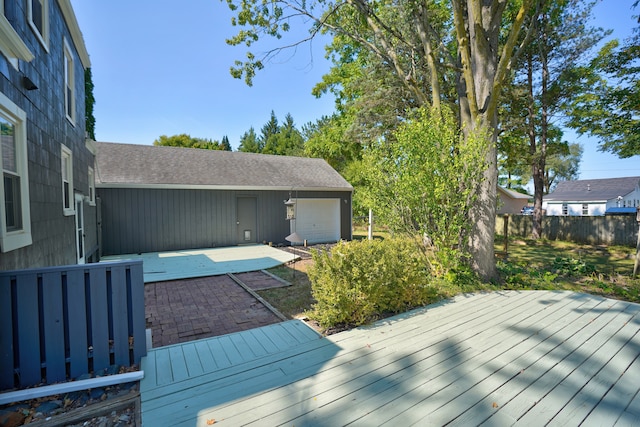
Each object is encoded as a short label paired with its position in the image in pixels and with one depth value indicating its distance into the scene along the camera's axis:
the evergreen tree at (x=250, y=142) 42.12
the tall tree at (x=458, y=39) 5.75
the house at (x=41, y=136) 2.91
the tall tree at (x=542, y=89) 12.59
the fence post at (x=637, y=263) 7.24
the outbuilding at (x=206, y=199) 9.84
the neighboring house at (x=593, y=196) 27.81
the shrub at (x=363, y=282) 3.65
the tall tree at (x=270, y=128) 44.88
